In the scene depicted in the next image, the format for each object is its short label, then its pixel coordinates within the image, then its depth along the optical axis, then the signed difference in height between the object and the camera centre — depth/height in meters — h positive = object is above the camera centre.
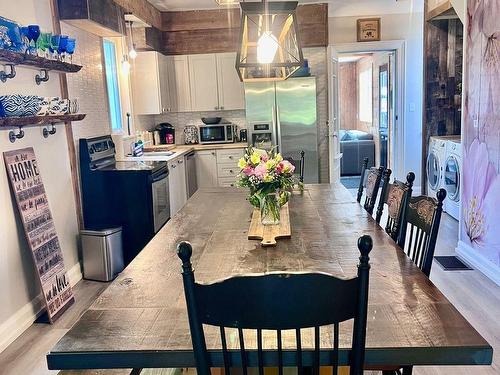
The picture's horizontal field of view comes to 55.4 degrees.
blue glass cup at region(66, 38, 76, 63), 3.66 +0.58
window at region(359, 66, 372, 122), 10.32 +0.27
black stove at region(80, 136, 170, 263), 4.28 -0.70
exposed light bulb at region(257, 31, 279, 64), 2.59 +0.35
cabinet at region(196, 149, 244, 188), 6.47 -0.68
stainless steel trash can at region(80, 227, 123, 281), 4.01 -1.12
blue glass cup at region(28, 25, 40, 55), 3.16 +0.59
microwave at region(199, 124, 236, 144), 6.74 -0.27
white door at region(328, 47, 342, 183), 6.75 -0.02
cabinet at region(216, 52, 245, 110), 6.56 +0.40
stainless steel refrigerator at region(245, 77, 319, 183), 6.34 -0.05
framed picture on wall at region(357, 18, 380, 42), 6.65 +1.07
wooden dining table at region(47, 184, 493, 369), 1.25 -0.61
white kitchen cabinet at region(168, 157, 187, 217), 5.32 -0.78
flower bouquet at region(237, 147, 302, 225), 2.34 -0.34
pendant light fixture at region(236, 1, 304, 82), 2.48 +0.44
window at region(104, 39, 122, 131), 5.27 +0.39
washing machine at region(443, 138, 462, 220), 5.01 -0.77
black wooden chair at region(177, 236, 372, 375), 1.10 -0.45
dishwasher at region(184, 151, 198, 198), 6.14 -0.75
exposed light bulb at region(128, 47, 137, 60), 4.99 +0.69
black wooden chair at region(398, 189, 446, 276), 1.89 -0.51
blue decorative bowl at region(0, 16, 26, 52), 2.85 +0.54
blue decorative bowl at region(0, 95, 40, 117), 2.87 +0.12
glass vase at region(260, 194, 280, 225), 2.41 -0.49
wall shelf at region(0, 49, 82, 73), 2.87 +0.41
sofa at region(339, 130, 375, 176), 9.12 -0.88
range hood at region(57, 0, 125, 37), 3.86 +0.88
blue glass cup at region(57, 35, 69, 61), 3.59 +0.58
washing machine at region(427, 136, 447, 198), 5.52 -0.71
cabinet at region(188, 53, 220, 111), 6.58 +0.46
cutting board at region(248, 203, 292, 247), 2.20 -0.58
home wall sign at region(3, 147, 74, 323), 3.17 -0.73
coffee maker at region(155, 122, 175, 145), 6.82 -0.24
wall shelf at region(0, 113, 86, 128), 2.89 +0.03
